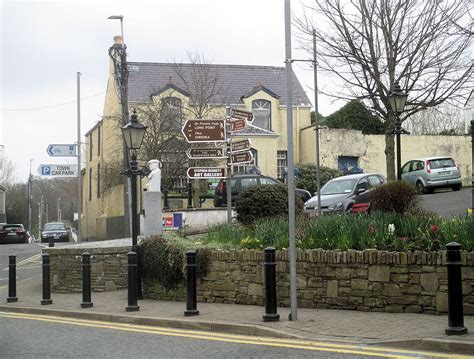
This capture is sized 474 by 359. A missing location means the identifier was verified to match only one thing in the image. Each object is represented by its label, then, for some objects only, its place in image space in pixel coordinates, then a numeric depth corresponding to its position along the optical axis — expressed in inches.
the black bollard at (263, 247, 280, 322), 357.7
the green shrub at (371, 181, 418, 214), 567.5
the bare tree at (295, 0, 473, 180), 865.5
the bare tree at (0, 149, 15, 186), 2869.1
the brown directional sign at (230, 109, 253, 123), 512.1
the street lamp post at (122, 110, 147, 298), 520.4
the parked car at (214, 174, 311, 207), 959.0
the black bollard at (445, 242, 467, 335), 284.8
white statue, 655.1
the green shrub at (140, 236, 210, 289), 475.2
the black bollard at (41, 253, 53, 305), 530.3
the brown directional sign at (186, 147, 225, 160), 530.4
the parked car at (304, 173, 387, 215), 746.8
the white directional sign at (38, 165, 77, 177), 884.0
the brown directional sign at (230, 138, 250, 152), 518.8
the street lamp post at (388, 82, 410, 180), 671.1
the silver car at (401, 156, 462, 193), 1101.7
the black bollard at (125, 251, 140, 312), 446.3
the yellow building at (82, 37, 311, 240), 1422.2
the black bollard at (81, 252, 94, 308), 492.1
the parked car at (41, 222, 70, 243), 1551.4
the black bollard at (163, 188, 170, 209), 1164.1
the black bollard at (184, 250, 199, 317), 405.4
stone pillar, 620.7
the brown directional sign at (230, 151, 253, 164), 520.7
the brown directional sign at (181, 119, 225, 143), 529.7
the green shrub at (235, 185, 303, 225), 566.9
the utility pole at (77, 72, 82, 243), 1084.0
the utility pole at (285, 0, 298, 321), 352.5
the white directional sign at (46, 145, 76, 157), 858.8
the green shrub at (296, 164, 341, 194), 1342.3
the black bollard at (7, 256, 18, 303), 559.5
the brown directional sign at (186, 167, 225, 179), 547.4
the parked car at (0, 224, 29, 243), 1549.0
